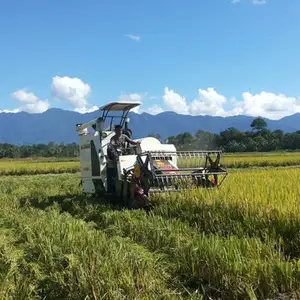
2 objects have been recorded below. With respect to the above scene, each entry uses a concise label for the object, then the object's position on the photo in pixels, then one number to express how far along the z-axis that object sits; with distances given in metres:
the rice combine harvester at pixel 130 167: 8.57
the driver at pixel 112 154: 10.00
